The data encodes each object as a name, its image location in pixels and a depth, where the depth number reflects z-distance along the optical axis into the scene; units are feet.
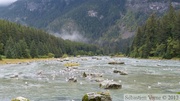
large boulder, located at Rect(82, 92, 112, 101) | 78.28
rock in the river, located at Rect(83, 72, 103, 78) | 149.59
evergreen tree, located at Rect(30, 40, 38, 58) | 423.64
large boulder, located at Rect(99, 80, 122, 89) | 107.69
